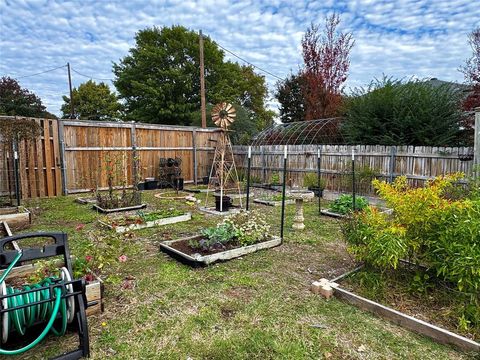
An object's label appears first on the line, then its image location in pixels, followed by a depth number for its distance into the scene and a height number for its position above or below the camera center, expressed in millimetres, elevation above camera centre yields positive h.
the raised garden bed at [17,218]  4832 -1078
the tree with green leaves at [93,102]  26844 +4600
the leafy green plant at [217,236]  3752 -1108
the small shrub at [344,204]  5785 -1064
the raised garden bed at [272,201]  7207 -1219
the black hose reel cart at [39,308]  1763 -965
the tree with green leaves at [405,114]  7254 +960
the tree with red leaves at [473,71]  8828 +2542
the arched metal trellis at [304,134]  10102 +662
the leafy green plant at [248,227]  3965 -1047
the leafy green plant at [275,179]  9720 -892
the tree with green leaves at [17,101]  21031 +3919
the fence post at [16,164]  5578 -210
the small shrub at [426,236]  2172 -716
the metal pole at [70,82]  20338 +4981
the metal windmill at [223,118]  6299 +733
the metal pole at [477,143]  5438 +149
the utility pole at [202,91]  11510 +2470
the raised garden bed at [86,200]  7016 -1157
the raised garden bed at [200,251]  3406 -1225
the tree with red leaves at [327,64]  13859 +4131
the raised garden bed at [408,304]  2070 -1275
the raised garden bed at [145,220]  4707 -1167
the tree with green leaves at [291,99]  17670 +3221
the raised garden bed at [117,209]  6066 -1180
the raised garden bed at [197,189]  9312 -1205
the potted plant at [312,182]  8547 -914
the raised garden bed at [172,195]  7918 -1211
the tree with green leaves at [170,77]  21031 +5614
